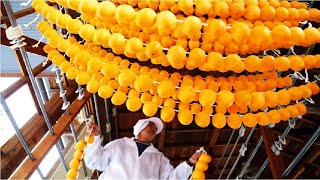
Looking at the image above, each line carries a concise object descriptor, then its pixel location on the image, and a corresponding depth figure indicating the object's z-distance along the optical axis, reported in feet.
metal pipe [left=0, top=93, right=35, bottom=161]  4.26
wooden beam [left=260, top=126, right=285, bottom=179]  6.05
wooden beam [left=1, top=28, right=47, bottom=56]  4.69
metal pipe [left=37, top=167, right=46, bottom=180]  6.06
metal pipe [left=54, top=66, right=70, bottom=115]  5.59
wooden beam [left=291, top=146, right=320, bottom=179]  10.76
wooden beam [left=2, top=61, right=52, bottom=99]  4.54
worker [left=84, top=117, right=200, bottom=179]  7.23
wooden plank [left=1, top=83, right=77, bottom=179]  4.75
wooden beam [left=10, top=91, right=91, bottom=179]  4.69
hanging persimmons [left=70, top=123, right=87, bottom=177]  6.68
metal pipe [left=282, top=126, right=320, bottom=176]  5.17
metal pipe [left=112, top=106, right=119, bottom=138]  9.14
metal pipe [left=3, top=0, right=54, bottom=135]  3.94
